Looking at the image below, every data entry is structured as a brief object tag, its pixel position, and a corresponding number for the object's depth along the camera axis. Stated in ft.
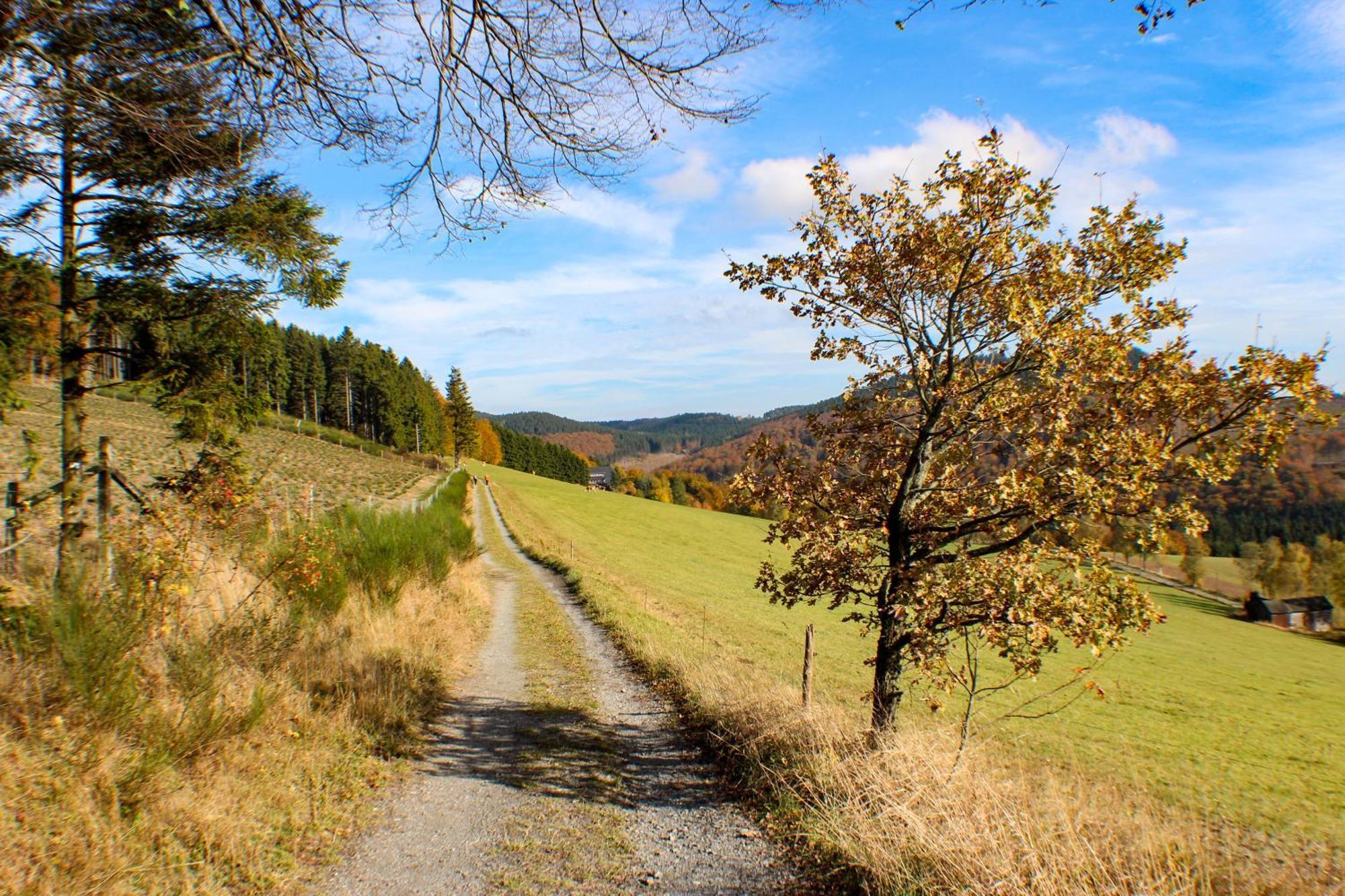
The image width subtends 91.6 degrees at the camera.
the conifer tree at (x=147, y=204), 13.39
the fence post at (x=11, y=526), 19.27
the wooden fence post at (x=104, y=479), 24.17
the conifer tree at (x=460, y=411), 286.25
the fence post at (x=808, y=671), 23.83
